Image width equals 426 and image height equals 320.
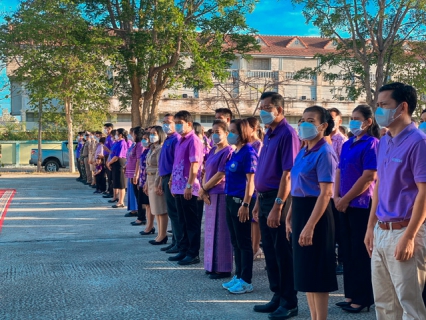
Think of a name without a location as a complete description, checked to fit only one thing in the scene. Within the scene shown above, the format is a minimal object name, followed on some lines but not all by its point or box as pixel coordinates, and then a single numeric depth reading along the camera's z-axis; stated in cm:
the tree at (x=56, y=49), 2231
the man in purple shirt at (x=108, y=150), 1722
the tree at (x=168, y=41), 2239
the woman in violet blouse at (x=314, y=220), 450
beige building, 4806
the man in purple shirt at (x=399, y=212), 357
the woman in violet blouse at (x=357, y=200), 561
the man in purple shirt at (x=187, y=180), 781
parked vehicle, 3278
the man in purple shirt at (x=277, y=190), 529
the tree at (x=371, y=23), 2134
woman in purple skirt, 692
